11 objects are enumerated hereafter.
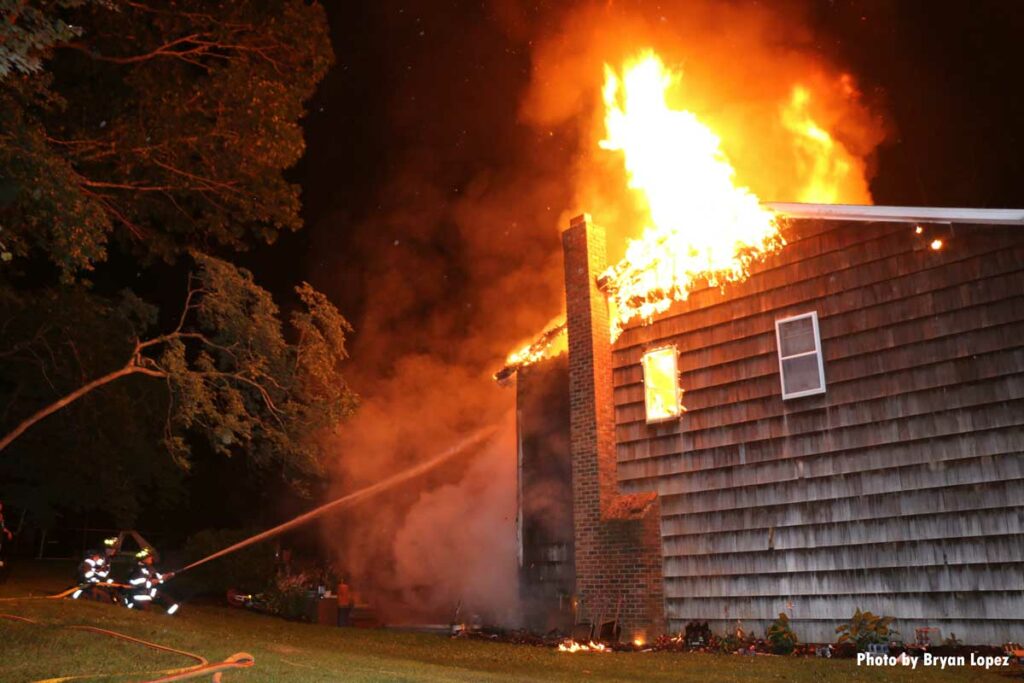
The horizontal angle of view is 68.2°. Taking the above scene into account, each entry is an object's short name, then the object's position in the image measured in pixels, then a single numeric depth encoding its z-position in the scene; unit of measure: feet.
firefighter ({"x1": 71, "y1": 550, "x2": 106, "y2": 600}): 42.75
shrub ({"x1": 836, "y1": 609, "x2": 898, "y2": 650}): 28.32
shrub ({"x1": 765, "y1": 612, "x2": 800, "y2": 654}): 30.68
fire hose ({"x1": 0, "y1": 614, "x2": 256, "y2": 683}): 19.92
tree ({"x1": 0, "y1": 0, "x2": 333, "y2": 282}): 36.83
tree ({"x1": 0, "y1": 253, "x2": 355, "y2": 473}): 44.78
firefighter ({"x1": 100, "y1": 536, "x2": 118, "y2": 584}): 43.80
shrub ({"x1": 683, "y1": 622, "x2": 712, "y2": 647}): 33.60
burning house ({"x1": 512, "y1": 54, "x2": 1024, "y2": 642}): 27.84
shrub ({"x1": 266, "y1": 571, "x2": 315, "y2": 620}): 53.72
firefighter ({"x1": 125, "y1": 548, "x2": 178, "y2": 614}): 42.29
